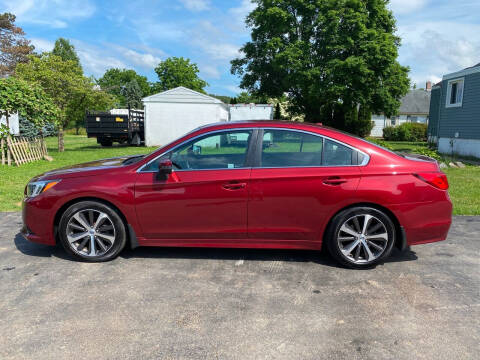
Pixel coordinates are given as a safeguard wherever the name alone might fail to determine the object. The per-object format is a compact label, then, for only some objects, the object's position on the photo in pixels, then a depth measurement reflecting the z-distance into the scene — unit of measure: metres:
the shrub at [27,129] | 24.07
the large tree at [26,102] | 12.57
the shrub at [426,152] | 11.67
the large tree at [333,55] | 26.73
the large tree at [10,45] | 40.81
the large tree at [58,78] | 18.78
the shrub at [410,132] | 35.75
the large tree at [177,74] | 75.06
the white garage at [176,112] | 24.45
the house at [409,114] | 51.03
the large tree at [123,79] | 87.08
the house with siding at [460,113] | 15.98
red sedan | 3.84
